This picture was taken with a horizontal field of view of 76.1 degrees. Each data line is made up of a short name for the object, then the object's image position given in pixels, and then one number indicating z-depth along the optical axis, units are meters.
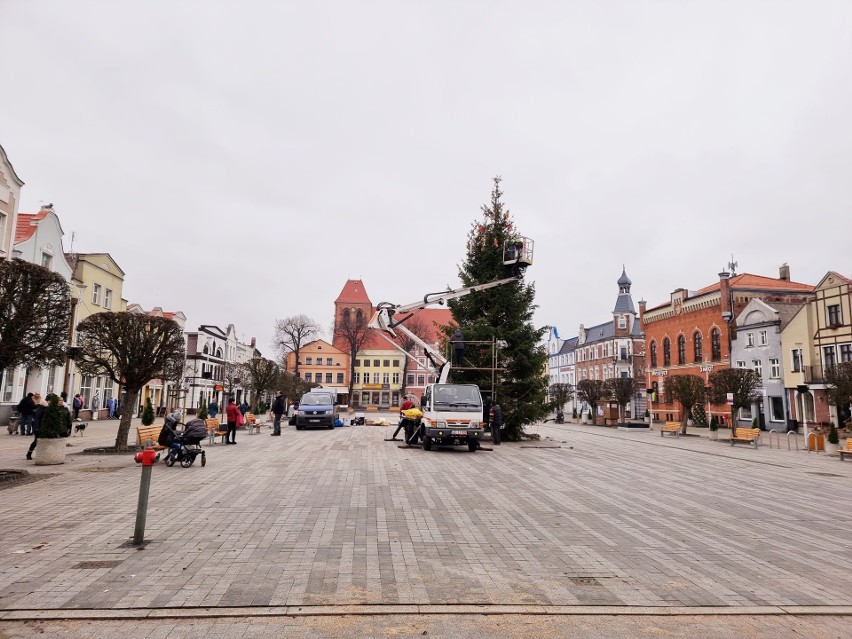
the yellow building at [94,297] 33.84
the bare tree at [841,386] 24.25
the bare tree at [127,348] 15.30
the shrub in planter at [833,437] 22.62
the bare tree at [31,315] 10.84
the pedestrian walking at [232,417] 20.58
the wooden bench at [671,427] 33.19
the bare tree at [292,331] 83.25
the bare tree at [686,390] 32.94
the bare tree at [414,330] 74.73
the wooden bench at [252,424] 27.30
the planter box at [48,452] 13.23
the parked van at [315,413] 30.91
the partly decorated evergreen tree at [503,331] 25.38
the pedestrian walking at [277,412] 25.73
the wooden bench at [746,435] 26.31
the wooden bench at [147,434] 14.99
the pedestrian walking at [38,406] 17.05
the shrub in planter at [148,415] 19.37
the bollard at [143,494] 6.68
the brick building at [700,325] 47.03
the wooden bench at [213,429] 21.44
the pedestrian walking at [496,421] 22.59
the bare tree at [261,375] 39.59
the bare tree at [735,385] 30.83
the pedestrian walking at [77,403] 25.64
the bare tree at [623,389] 47.22
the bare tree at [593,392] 49.84
